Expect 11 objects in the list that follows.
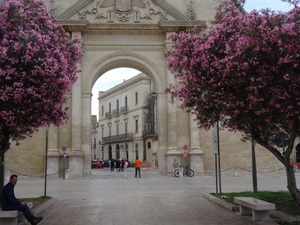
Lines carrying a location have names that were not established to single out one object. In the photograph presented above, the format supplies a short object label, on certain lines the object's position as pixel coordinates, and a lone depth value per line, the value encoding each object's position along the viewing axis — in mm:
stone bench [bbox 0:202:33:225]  7248
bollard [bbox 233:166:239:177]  23531
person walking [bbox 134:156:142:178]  23211
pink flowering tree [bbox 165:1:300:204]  8109
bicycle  23203
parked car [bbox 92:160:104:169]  46906
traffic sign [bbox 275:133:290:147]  10168
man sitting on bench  7668
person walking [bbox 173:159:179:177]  23131
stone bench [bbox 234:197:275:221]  7875
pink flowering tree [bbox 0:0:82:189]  8625
